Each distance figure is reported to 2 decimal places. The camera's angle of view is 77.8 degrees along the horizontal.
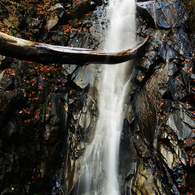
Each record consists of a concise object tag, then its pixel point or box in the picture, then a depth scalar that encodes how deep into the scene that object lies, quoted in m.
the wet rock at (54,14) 8.23
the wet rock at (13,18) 6.81
